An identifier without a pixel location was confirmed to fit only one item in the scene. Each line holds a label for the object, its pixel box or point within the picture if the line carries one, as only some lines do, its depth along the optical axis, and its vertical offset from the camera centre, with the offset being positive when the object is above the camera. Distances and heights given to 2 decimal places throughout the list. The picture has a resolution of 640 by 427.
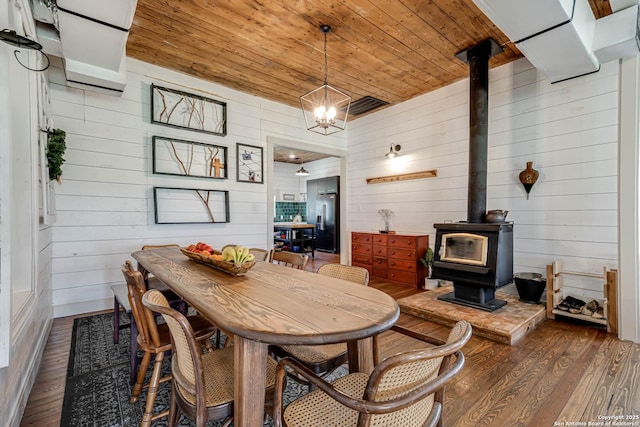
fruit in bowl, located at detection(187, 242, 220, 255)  2.06 -0.29
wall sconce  5.02 +0.96
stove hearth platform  2.68 -1.11
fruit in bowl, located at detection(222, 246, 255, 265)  1.69 -0.27
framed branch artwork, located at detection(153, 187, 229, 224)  3.81 +0.06
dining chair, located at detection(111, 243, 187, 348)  2.24 -0.68
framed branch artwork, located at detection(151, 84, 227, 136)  3.77 +1.33
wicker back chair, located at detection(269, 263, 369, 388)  1.44 -0.75
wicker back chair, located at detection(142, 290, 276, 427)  1.04 -0.71
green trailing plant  2.68 +0.55
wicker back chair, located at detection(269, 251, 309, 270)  2.28 -0.42
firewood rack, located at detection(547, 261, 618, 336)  2.75 -0.88
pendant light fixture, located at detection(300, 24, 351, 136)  2.79 +0.93
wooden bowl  1.69 -0.34
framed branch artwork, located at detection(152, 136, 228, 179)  3.79 +0.69
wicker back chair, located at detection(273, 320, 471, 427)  0.76 -0.53
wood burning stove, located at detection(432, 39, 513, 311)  3.14 -0.32
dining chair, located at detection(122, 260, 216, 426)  1.49 -0.72
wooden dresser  4.48 -0.78
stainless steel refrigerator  7.97 -0.38
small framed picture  4.46 +0.70
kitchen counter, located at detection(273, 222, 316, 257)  7.56 -0.77
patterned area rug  1.67 -1.17
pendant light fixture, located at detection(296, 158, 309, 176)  8.20 +1.00
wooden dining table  0.95 -0.39
